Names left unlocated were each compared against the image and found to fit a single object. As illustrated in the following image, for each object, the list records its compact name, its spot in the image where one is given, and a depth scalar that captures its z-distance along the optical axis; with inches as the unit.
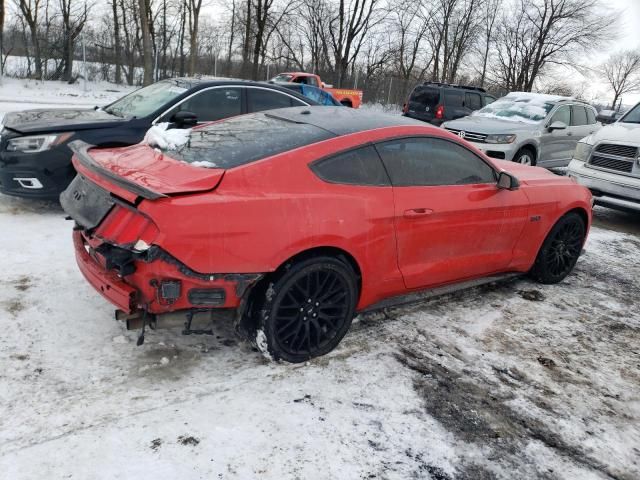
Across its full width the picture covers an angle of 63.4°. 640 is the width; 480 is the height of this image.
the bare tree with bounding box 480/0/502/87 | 1539.1
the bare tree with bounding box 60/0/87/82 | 1041.5
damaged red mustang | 109.0
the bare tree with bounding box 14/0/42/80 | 1002.7
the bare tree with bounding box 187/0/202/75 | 974.4
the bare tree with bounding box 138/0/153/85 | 738.7
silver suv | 384.5
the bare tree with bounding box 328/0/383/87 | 1266.0
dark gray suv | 599.8
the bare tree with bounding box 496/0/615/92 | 1355.8
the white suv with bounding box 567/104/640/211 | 289.7
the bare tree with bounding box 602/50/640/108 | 2470.5
